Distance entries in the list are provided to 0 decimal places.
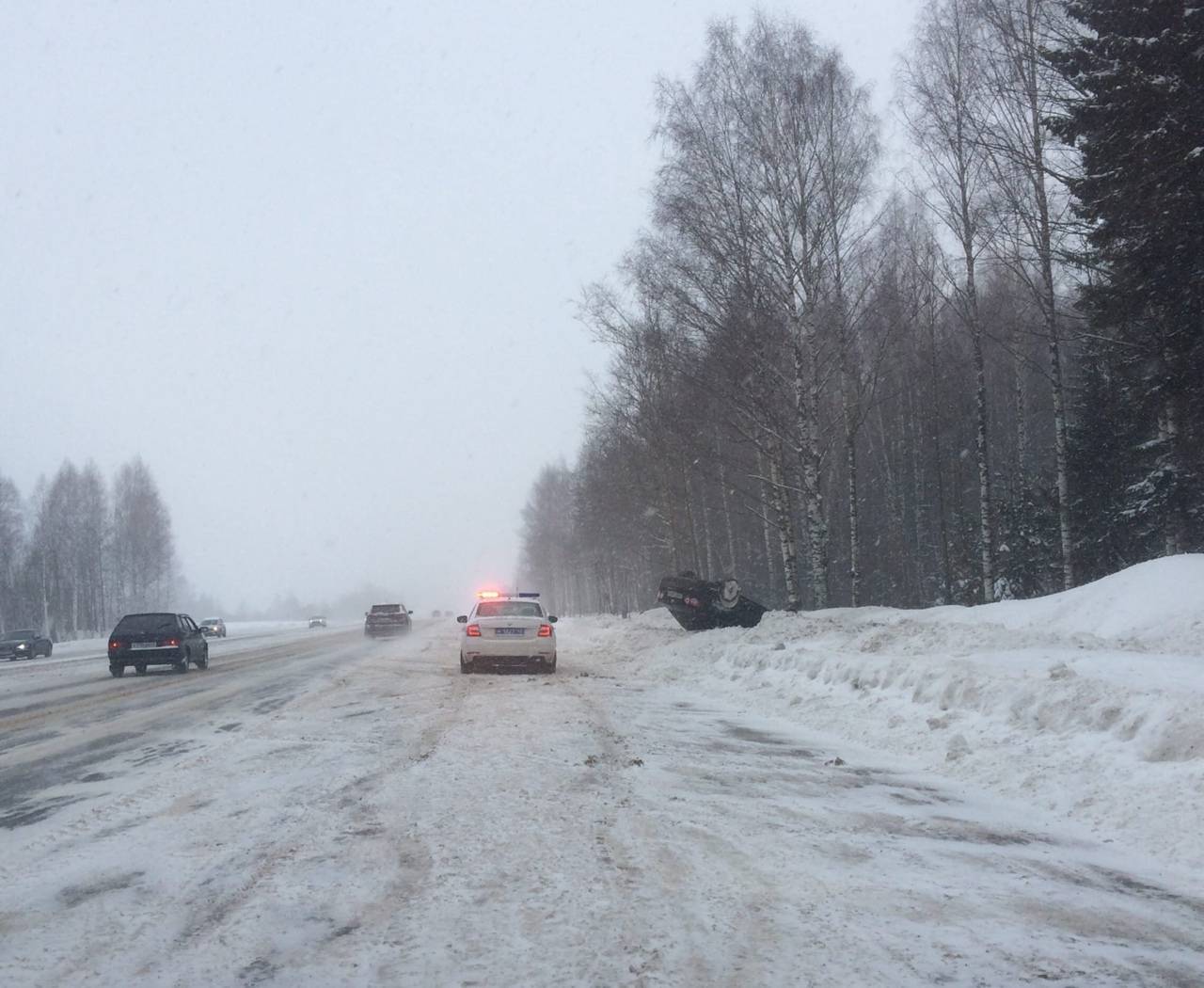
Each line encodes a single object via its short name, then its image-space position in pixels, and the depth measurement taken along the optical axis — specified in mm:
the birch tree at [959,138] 21469
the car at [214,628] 53706
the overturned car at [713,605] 22531
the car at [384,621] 41969
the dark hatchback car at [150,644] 21531
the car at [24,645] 38812
